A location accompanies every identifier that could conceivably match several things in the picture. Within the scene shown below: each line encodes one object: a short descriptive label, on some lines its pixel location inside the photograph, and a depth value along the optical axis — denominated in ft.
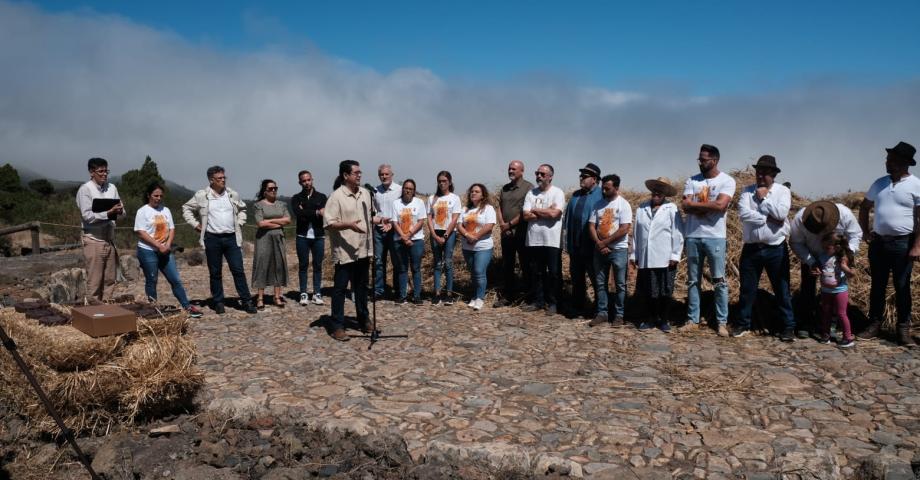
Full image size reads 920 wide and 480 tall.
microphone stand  24.14
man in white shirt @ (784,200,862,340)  23.13
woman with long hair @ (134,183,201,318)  27.66
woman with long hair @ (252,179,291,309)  30.25
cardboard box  16.20
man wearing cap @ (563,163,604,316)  28.14
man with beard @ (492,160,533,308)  30.45
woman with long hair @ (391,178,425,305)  31.22
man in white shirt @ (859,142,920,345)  21.91
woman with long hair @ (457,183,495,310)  30.45
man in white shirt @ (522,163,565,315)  28.66
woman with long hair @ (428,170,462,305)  31.19
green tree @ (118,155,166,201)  105.24
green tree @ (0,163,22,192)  92.48
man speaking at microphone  24.45
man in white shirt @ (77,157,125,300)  26.13
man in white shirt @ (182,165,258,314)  28.17
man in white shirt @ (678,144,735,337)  24.38
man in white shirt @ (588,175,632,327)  26.48
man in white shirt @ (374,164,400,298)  31.99
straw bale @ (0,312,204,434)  15.93
